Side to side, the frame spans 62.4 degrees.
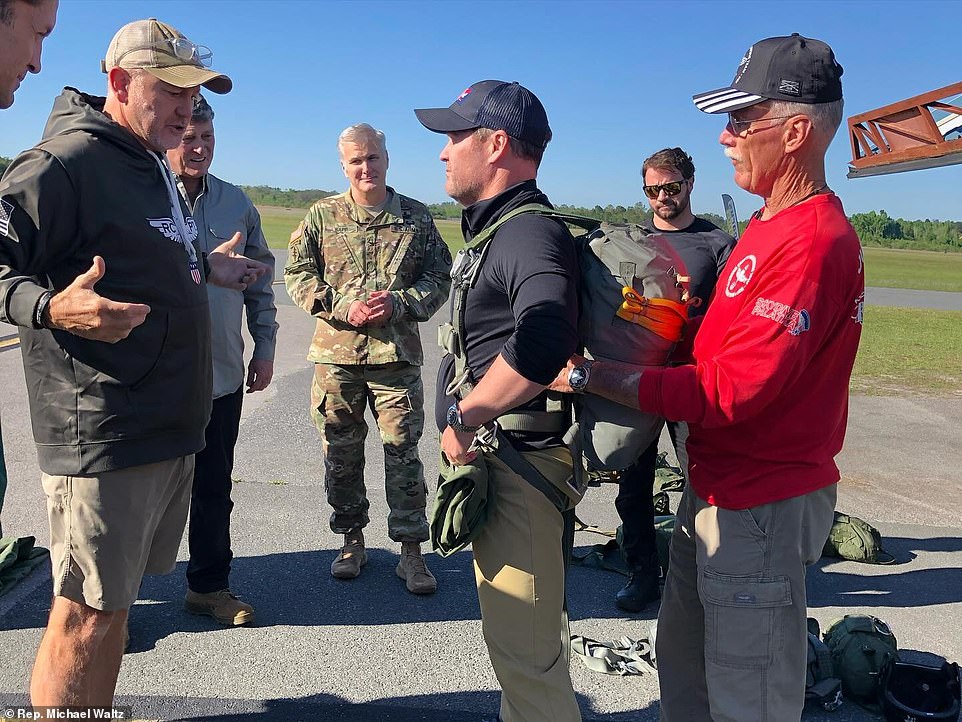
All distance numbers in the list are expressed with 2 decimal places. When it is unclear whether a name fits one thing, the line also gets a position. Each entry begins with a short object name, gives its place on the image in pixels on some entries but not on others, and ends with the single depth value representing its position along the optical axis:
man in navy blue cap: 2.44
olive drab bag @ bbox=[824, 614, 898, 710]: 3.34
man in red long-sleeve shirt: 2.12
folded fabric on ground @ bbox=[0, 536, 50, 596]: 4.16
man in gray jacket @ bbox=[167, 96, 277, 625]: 3.93
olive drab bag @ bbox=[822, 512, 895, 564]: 4.86
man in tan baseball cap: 2.35
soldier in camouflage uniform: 4.39
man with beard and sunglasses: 3.95
